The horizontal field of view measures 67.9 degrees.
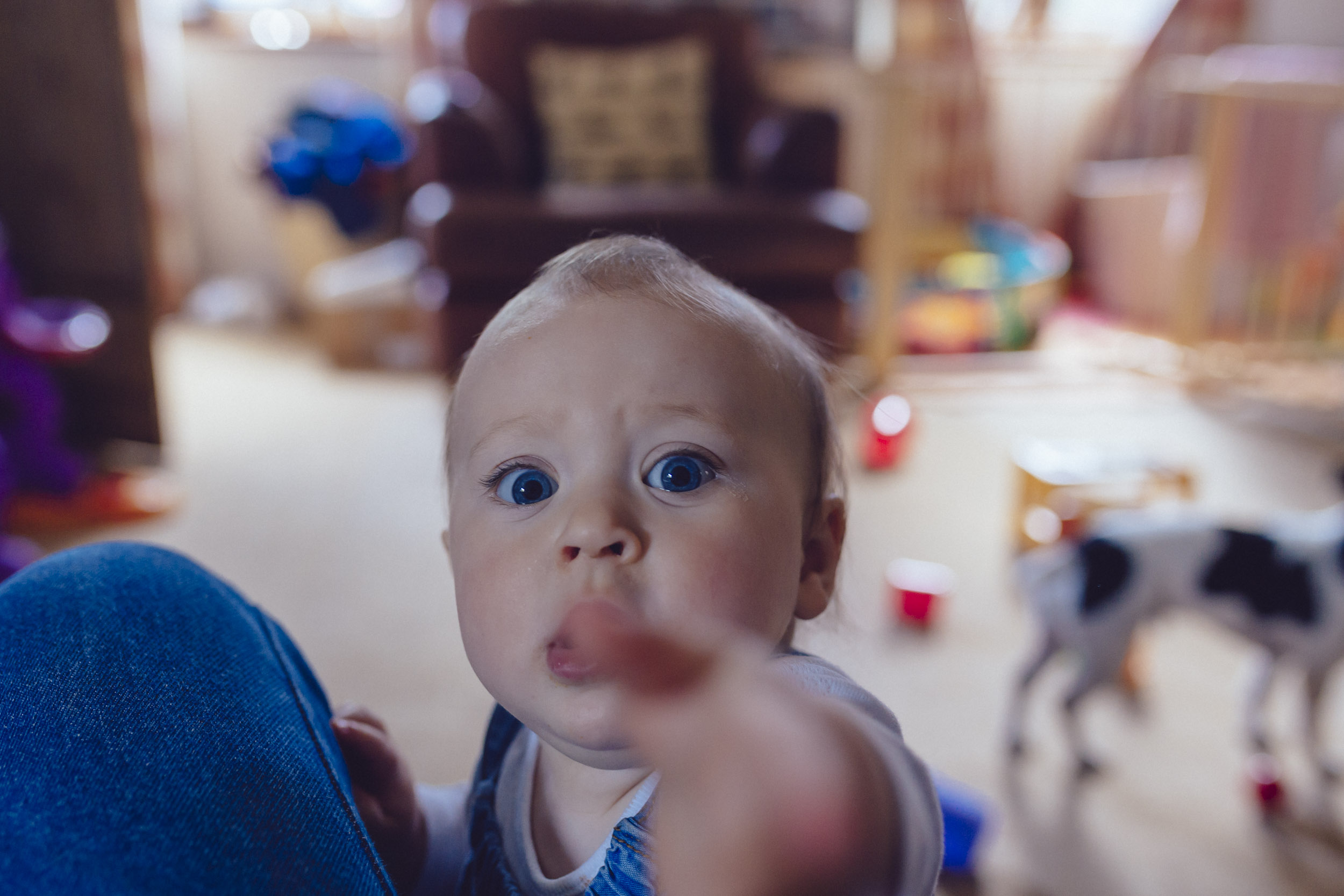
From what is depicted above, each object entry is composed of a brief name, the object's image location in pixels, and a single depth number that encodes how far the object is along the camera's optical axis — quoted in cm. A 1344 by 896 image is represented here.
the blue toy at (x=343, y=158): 334
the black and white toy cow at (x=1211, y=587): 121
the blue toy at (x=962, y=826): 108
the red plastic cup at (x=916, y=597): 162
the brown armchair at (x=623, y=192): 254
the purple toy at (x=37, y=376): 190
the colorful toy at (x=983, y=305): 332
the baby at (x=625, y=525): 38
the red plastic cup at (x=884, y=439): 231
